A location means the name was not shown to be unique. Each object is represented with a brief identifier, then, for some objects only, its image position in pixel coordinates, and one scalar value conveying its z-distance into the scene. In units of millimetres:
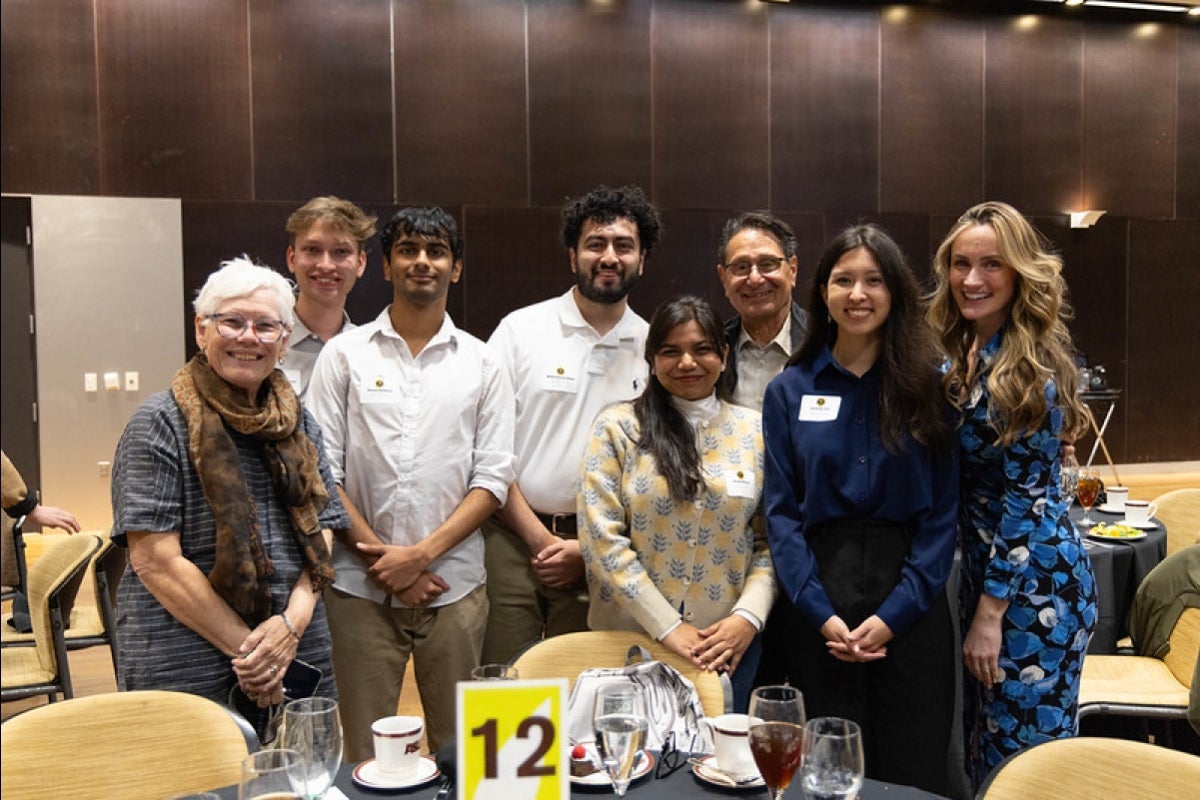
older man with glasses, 3041
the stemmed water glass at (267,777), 1344
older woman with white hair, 2145
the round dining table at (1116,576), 3688
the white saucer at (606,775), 1611
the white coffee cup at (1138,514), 4070
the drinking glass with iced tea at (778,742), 1416
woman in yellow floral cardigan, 2557
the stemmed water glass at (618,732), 1446
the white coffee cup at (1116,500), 4398
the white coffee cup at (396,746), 1616
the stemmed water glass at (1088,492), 4340
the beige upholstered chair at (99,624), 3799
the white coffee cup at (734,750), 1605
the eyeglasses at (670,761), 1677
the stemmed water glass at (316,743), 1476
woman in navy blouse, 2455
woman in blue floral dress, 2424
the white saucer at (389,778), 1602
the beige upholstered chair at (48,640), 3375
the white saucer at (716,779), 1592
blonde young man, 3306
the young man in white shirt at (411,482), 2887
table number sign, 1165
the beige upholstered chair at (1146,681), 3195
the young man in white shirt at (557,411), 3070
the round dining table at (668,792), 1581
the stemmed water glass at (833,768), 1372
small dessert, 1642
